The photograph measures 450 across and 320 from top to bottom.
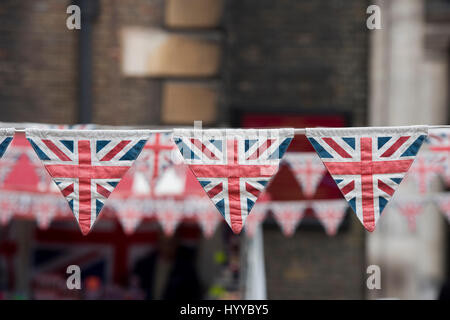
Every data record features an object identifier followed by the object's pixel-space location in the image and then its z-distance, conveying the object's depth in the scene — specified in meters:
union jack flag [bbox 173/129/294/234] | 8.96
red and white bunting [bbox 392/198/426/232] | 14.94
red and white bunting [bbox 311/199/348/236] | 15.29
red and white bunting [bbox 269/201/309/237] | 15.28
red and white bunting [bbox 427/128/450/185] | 11.46
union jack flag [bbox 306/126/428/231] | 8.93
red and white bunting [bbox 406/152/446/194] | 14.02
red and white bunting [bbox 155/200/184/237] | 14.91
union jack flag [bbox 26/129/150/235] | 9.05
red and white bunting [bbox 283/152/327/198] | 14.30
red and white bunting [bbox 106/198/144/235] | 14.63
